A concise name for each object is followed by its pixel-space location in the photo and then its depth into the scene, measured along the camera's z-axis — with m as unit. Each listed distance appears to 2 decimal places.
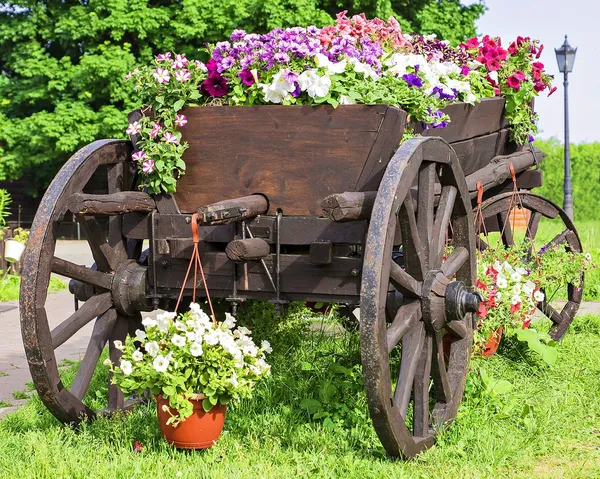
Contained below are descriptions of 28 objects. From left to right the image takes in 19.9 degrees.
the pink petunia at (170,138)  7.57
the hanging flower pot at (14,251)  12.30
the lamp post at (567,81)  30.62
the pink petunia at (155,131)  7.61
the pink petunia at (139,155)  7.66
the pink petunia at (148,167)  7.61
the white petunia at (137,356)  6.75
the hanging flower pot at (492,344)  9.23
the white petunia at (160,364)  6.57
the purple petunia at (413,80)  7.45
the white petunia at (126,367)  6.71
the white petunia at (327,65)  7.25
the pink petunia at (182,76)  7.63
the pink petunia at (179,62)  7.67
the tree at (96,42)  33.42
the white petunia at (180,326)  6.71
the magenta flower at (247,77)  7.52
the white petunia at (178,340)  6.62
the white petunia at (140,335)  6.83
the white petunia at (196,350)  6.58
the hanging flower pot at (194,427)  6.81
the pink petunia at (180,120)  7.58
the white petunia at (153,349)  6.71
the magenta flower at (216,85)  7.78
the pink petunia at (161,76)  7.64
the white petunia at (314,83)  7.09
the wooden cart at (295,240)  6.46
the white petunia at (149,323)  6.83
